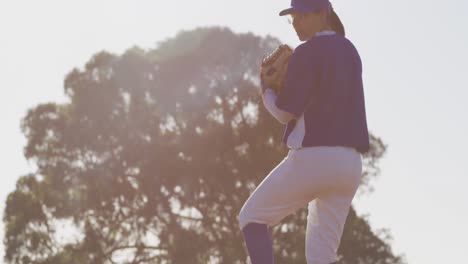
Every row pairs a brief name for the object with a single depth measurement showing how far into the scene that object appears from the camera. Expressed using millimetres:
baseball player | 9867
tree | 68375
